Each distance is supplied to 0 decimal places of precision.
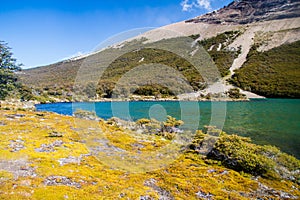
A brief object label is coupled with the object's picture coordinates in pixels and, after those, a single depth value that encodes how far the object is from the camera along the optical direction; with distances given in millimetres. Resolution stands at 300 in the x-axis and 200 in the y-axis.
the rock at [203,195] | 13781
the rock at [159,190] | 13409
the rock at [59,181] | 13697
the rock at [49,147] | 20422
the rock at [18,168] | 14582
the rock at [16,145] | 19661
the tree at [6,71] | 65000
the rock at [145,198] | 12991
